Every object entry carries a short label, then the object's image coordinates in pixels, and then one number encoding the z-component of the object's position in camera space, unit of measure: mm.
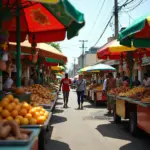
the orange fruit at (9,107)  3537
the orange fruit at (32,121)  3416
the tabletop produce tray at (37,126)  3310
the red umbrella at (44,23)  4668
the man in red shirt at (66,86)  12363
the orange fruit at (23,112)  3531
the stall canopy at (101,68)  14845
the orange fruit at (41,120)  3502
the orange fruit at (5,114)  3411
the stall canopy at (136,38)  5288
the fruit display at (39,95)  5995
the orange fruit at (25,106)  3748
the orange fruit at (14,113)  3452
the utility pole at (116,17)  16399
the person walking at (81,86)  11936
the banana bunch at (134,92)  6278
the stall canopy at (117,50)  7623
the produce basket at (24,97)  4529
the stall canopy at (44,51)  6993
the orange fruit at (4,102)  3605
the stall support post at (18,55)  4853
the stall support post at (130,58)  8568
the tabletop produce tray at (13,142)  2466
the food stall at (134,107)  5245
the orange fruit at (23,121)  3366
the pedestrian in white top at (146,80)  11459
